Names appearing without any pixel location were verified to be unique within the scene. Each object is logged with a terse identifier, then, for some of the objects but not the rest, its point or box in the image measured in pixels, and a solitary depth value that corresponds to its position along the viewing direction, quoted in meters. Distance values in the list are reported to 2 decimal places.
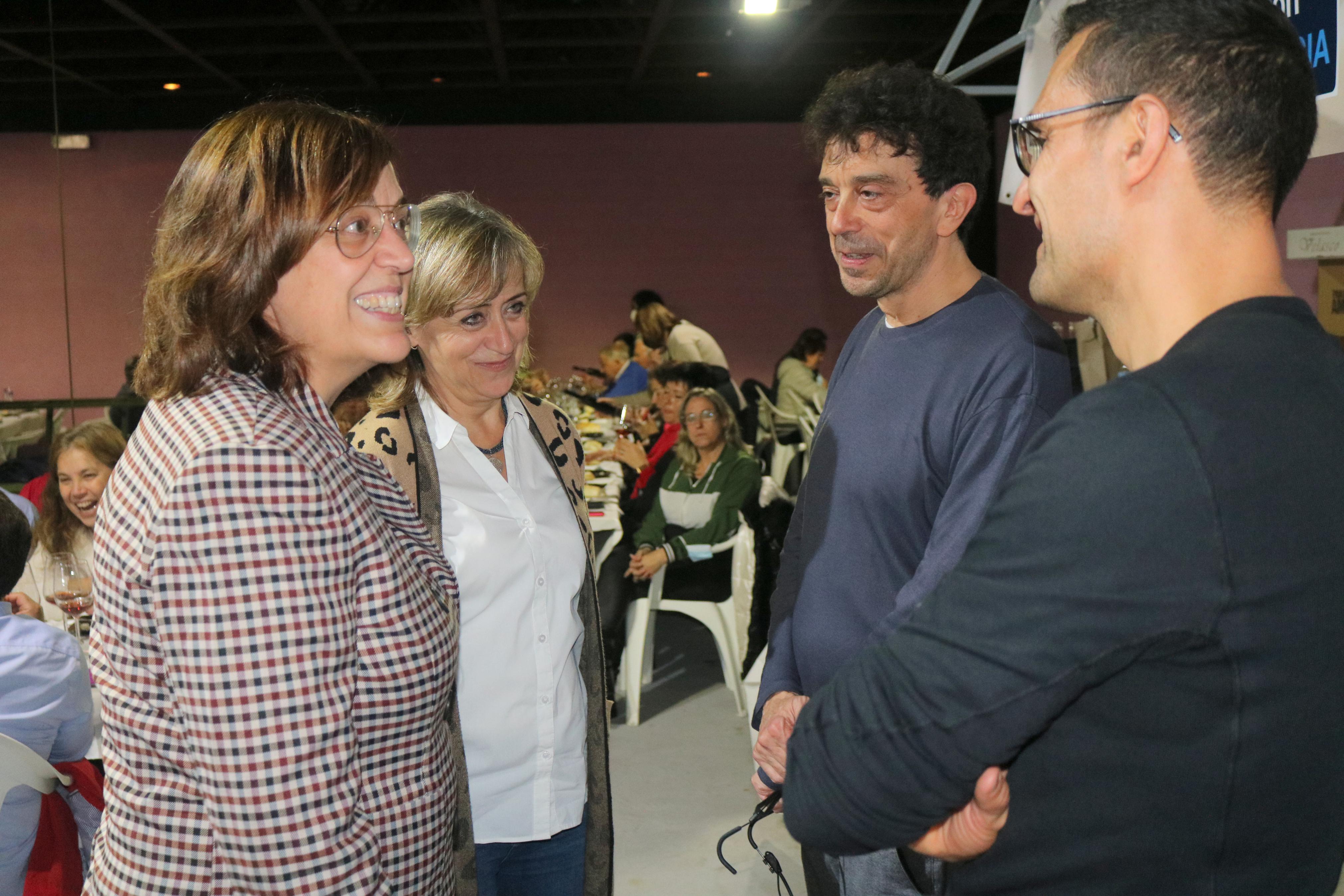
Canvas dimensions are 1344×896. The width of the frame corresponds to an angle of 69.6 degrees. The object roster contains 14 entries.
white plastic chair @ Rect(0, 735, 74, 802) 1.64
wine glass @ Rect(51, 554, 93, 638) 2.32
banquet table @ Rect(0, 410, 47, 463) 5.14
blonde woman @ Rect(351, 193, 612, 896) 1.52
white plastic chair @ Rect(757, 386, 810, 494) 6.87
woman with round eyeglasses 0.89
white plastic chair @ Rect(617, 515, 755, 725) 4.19
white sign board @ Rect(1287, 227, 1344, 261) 2.86
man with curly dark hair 1.38
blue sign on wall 2.11
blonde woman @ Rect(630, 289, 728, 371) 7.04
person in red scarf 4.20
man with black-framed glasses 0.68
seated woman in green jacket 4.27
